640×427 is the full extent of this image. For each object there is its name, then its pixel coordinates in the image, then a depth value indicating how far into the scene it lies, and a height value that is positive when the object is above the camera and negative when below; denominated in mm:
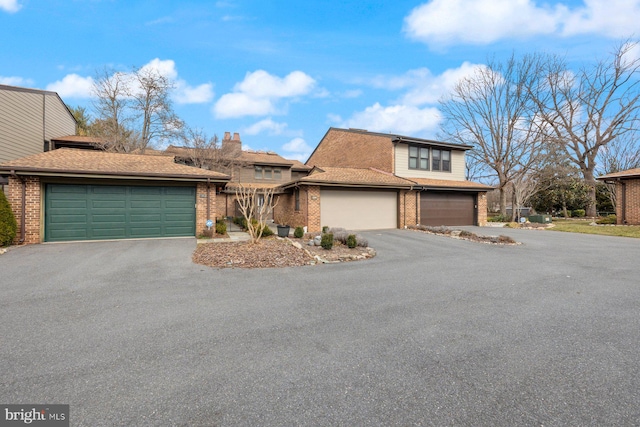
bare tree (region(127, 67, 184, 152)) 21969 +8953
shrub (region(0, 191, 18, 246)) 9062 -148
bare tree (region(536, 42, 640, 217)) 24344 +9544
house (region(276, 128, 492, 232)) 15328 +1579
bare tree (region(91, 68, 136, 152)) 21250 +8397
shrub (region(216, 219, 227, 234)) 12305 -482
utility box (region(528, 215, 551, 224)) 20062 -240
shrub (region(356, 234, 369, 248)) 9752 -877
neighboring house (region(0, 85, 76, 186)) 14742 +5792
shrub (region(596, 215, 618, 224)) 18311 -316
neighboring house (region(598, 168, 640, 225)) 16766 +1171
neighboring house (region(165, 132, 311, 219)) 22688 +4646
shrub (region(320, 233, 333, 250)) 9047 -766
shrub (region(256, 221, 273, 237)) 12488 -647
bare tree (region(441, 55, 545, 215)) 24625 +8170
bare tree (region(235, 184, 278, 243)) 9266 -77
